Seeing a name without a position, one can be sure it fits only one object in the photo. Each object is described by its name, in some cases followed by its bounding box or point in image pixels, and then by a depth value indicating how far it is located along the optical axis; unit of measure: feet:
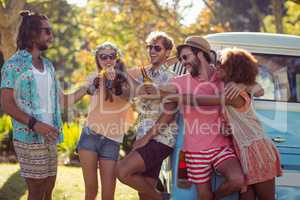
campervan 13.41
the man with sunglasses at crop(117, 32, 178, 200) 13.60
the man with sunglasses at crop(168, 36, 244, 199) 12.44
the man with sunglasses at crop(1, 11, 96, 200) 12.17
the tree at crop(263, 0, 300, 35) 42.40
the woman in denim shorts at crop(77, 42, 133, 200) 14.43
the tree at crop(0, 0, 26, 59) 30.14
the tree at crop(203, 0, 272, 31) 77.92
